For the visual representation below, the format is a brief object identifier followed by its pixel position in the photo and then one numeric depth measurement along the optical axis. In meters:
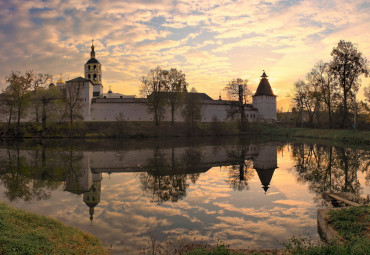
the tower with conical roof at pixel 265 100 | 57.84
